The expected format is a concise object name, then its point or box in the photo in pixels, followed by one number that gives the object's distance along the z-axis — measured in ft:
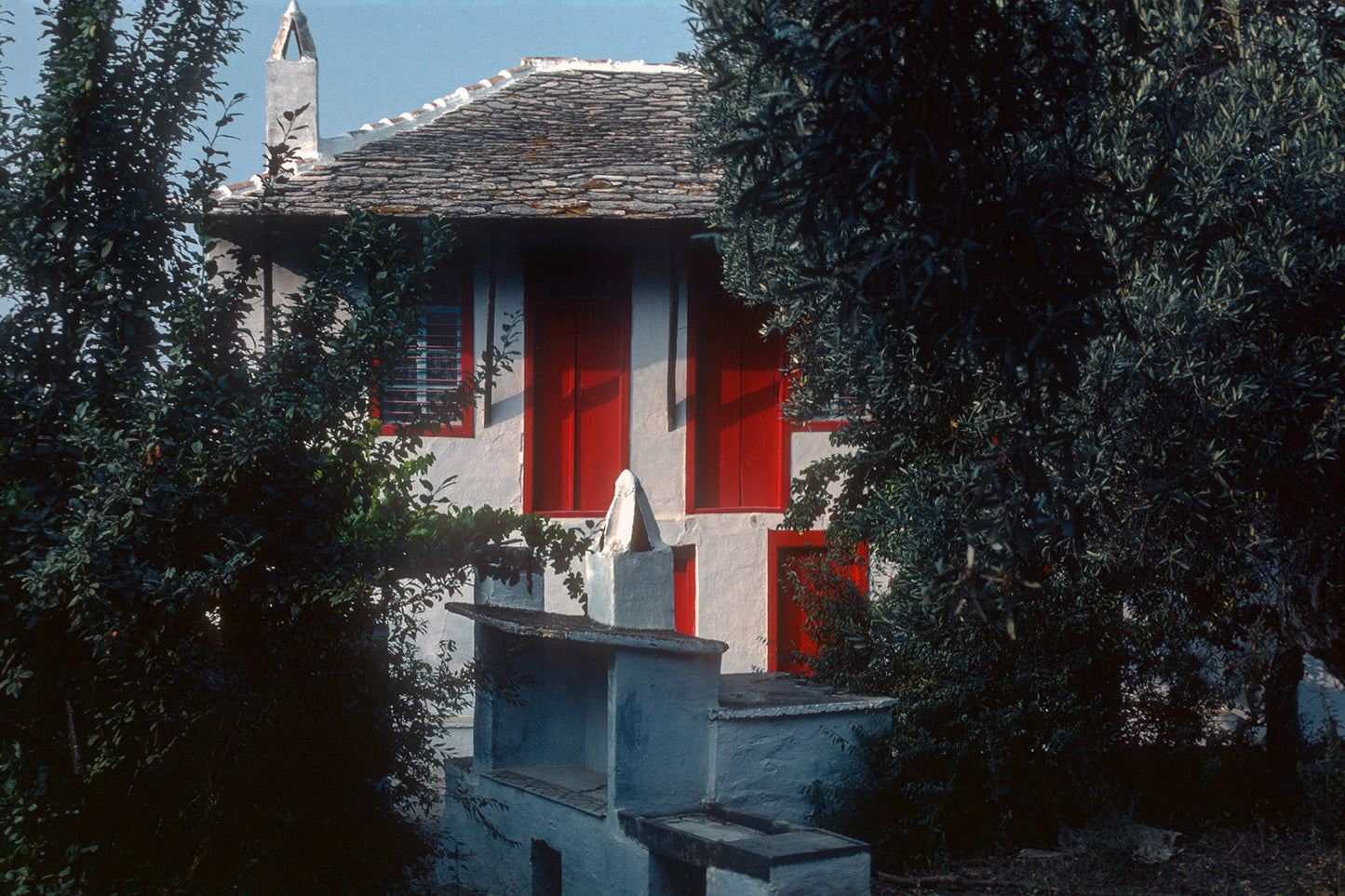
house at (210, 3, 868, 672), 42.63
